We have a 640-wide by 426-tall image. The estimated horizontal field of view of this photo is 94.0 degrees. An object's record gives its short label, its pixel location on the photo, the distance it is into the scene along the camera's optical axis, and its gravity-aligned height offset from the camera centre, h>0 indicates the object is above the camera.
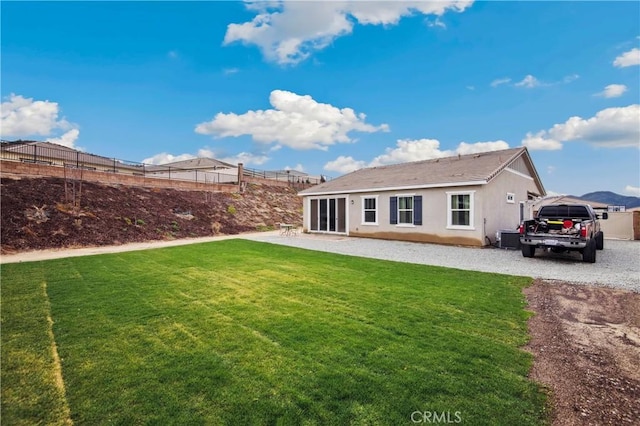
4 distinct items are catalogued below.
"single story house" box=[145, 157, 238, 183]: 30.17 +5.21
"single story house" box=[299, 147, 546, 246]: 12.87 +0.77
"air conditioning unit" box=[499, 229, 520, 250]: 12.02 -1.04
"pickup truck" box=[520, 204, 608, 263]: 9.00 -0.56
